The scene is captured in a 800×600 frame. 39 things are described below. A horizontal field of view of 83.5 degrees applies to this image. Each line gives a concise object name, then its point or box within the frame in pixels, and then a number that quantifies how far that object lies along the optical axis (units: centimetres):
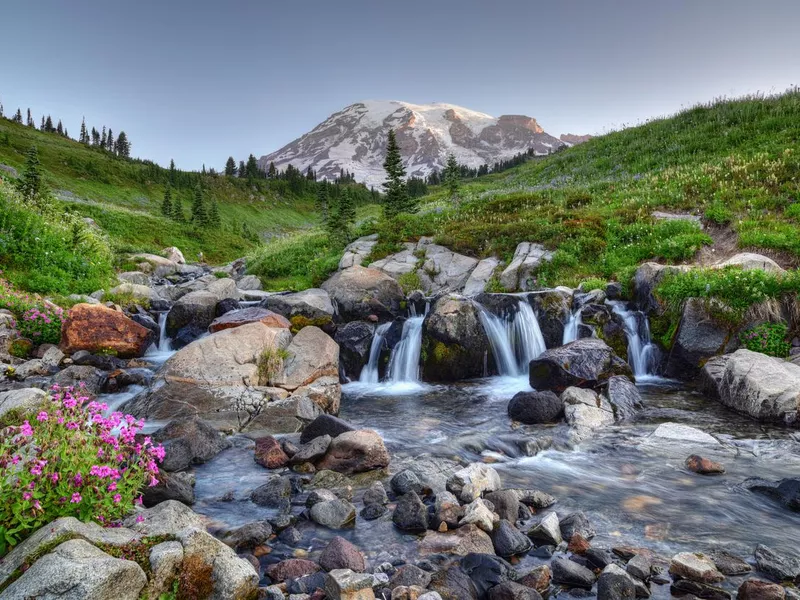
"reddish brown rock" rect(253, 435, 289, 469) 806
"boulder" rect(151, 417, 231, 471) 794
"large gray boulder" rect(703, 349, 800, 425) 959
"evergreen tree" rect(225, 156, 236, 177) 15000
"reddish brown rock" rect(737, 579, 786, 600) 430
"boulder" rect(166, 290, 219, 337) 1736
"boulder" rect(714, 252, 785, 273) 1379
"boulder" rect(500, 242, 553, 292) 1947
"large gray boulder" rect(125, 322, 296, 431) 1027
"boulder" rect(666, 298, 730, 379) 1293
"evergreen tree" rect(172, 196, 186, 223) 6881
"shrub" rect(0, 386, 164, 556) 397
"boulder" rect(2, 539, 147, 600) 331
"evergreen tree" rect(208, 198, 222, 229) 6906
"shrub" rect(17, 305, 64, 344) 1367
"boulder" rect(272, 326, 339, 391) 1184
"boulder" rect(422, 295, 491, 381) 1513
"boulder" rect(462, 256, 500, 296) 1991
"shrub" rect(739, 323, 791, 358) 1196
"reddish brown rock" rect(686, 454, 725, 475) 766
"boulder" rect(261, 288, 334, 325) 1623
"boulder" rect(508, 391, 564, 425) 1045
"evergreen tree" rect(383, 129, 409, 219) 3122
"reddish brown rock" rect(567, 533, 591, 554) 538
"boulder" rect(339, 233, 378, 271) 2338
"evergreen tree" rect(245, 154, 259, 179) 13677
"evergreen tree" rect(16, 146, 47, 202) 3643
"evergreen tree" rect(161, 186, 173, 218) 7312
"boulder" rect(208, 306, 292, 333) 1392
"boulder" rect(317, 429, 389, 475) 788
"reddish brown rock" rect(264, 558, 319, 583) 478
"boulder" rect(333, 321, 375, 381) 1562
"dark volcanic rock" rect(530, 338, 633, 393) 1178
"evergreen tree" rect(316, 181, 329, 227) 5278
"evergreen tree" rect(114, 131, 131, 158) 16175
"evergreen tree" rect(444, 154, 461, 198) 3369
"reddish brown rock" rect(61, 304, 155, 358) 1361
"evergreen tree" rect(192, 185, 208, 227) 6562
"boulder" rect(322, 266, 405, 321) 1728
